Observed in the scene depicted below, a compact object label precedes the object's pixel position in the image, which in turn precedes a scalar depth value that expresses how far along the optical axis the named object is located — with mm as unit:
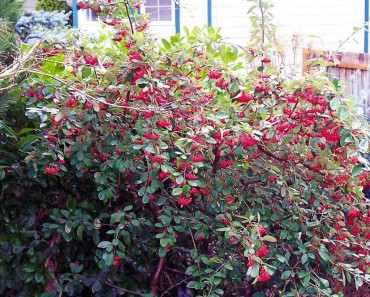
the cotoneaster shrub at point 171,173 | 2580
